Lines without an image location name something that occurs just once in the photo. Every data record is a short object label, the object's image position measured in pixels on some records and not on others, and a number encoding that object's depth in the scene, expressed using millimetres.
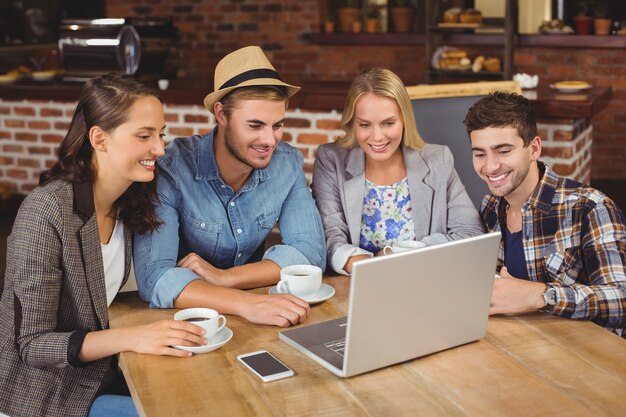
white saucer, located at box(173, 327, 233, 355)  1661
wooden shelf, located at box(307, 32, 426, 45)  6556
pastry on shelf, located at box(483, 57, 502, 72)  6113
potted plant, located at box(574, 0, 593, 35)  6090
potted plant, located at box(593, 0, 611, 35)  6020
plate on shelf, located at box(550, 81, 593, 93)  4020
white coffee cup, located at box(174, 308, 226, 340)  1699
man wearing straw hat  2098
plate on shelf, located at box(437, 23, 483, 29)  6129
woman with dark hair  1774
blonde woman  2471
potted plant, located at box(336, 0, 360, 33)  6719
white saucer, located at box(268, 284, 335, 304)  1958
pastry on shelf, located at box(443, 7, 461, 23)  6207
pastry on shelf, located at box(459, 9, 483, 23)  6164
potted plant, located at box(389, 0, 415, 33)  6598
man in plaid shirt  1983
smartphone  1562
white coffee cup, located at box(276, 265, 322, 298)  1939
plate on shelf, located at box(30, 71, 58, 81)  5000
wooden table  1443
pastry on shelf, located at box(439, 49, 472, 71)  6180
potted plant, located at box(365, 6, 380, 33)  6707
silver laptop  1470
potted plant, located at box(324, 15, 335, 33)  6746
